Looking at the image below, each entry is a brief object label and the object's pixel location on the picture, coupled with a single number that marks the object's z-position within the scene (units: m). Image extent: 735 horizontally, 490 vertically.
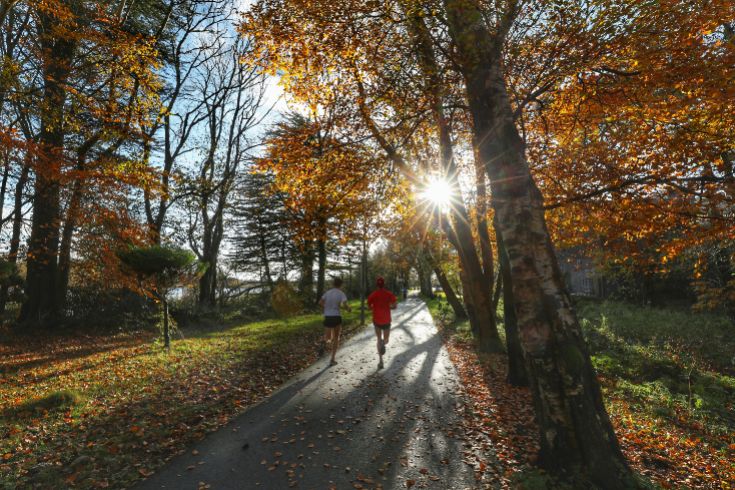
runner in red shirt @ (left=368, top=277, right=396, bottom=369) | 9.55
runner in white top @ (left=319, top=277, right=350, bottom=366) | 9.40
